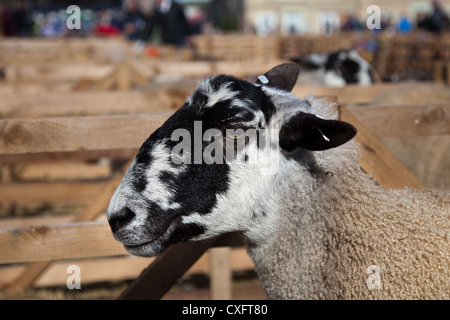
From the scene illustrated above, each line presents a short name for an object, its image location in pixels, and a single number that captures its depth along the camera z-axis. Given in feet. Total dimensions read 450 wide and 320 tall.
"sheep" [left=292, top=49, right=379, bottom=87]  23.10
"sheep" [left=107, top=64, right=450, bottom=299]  7.20
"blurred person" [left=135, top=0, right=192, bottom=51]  39.99
